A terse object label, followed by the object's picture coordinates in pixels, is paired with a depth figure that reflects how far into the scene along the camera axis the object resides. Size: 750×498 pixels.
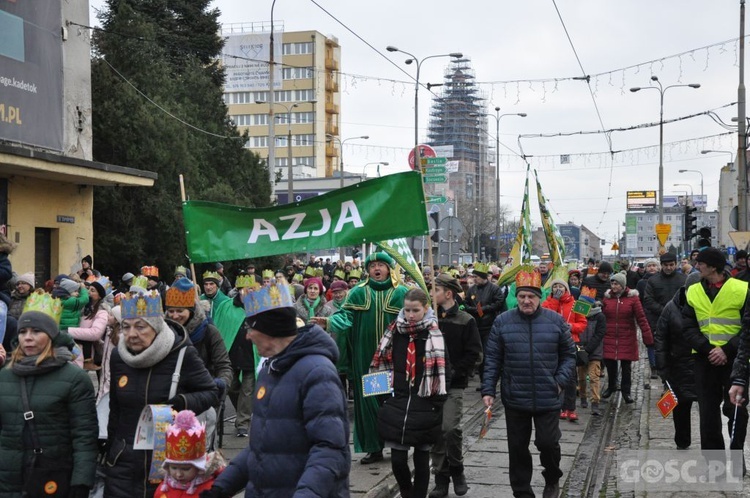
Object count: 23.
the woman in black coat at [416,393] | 7.14
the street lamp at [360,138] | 58.04
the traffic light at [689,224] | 28.64
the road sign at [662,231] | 32.06
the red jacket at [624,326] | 13.08
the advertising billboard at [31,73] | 19.00
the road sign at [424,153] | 28.21
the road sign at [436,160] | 25.73
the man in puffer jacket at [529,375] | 7.32
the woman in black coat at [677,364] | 8.79
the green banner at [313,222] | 7.37
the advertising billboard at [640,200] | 150.25
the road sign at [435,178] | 24.98
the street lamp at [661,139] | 35.72
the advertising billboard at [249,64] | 93.50
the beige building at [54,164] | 19.50
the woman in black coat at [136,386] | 5.14
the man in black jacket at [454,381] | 7.96
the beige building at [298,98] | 94.00
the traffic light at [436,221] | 21.66
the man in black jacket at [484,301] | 15.31
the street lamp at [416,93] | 31.72
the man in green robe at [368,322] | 9.23
